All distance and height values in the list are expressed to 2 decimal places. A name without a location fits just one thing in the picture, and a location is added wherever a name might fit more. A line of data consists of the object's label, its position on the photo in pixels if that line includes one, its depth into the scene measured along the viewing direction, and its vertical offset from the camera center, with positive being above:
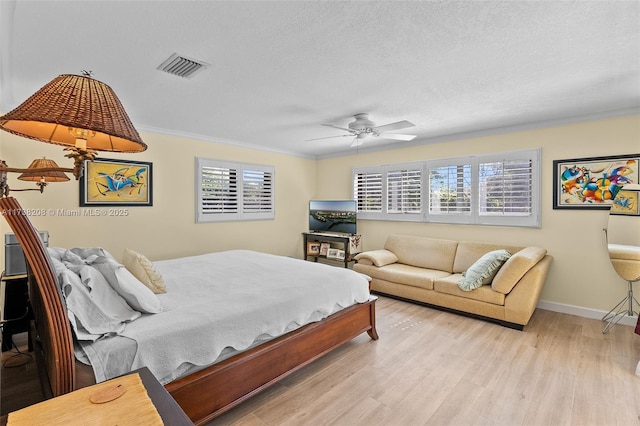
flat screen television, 5.59 -0.06
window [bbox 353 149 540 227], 4.18 +0.36
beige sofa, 3.47 -0.85
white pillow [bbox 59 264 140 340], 1.61 -0.52
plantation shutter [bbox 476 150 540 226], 4.11 +0.34
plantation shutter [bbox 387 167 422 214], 5.23 +0.39
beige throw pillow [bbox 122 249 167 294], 2.35 -0.47
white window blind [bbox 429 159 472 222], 4.70 +0.38
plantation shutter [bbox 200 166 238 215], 4.86 +0.36
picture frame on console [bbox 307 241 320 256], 5.96 -0.69
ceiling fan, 3.49 +0.99
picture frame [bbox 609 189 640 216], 3.45 +0.11
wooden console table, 5.45 -0.60
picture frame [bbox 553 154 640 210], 3.53 +0.41
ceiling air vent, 2.31 +1.15
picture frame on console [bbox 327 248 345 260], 5.63 -0.76
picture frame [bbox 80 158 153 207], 3.76 +0.37
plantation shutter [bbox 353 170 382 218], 5.75 +0.38
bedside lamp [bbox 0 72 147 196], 0.81 +0.27
